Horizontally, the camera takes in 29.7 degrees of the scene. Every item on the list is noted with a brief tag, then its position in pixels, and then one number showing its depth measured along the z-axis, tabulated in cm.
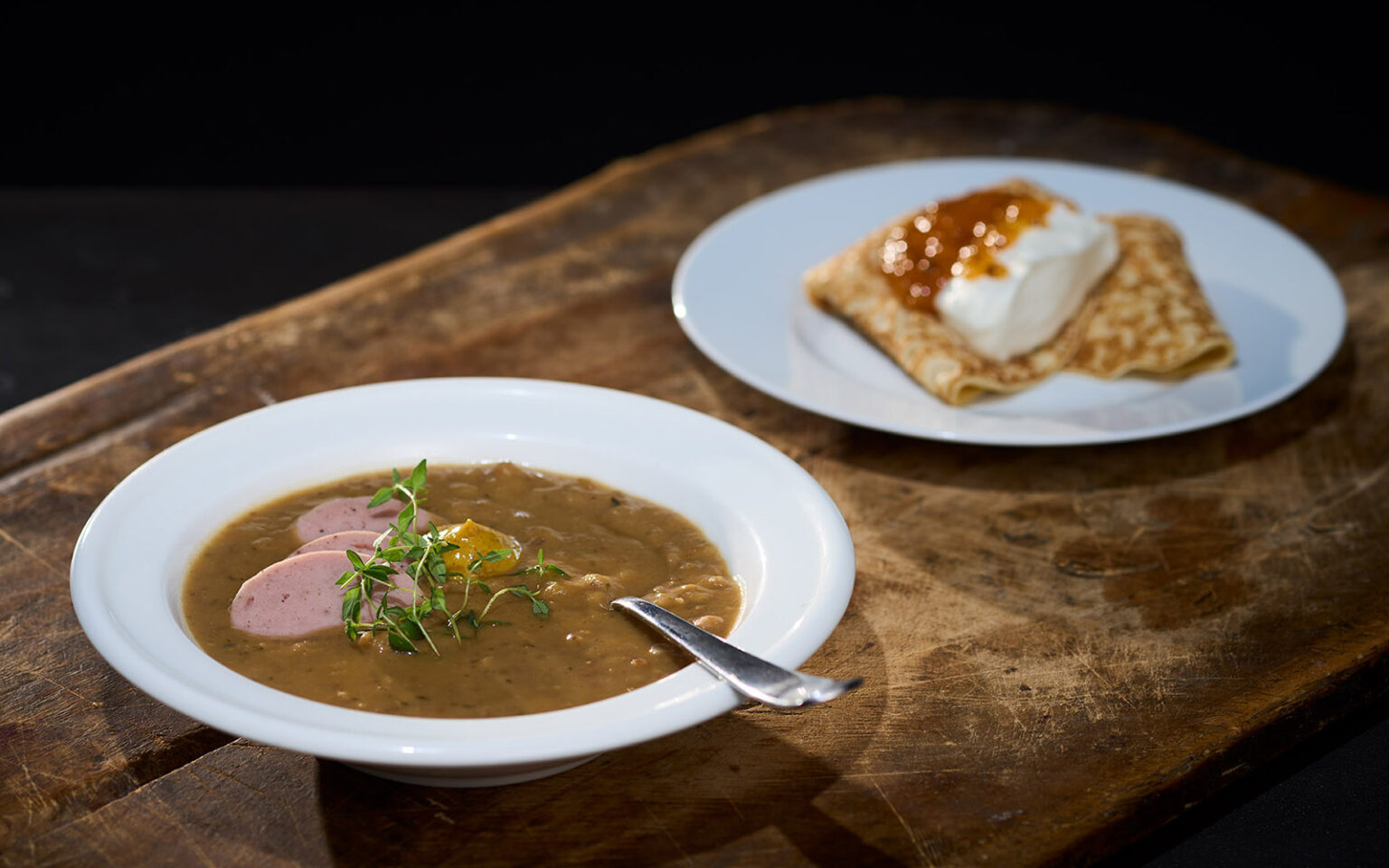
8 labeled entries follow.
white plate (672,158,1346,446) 95
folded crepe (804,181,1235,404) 99
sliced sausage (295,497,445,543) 80
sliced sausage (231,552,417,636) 75
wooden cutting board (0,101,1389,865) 75
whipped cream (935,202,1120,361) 102
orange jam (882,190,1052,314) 105
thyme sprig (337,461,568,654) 74
